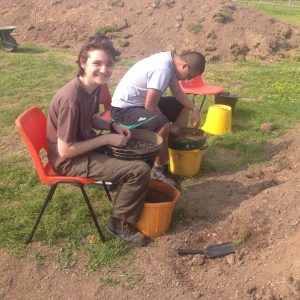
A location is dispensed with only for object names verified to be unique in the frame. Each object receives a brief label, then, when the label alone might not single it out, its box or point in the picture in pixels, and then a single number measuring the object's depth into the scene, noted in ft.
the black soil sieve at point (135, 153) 10.76
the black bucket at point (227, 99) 21.61
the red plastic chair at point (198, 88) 20.67
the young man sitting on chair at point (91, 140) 10.18
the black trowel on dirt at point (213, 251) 11.13
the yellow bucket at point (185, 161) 15.11
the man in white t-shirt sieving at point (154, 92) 14.15
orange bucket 11.36
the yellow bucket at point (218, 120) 19.39
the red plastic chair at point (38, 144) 10.18
